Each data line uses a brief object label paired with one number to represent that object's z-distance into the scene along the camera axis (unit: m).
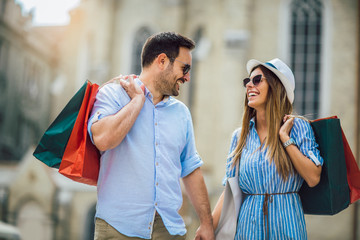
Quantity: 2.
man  2.92
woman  3.08
